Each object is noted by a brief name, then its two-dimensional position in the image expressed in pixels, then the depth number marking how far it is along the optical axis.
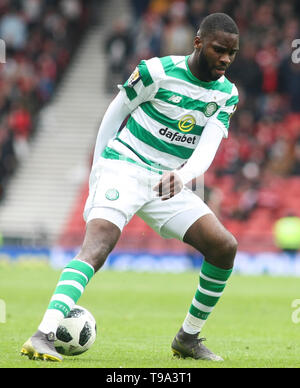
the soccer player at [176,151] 13.27
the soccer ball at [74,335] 13.27
